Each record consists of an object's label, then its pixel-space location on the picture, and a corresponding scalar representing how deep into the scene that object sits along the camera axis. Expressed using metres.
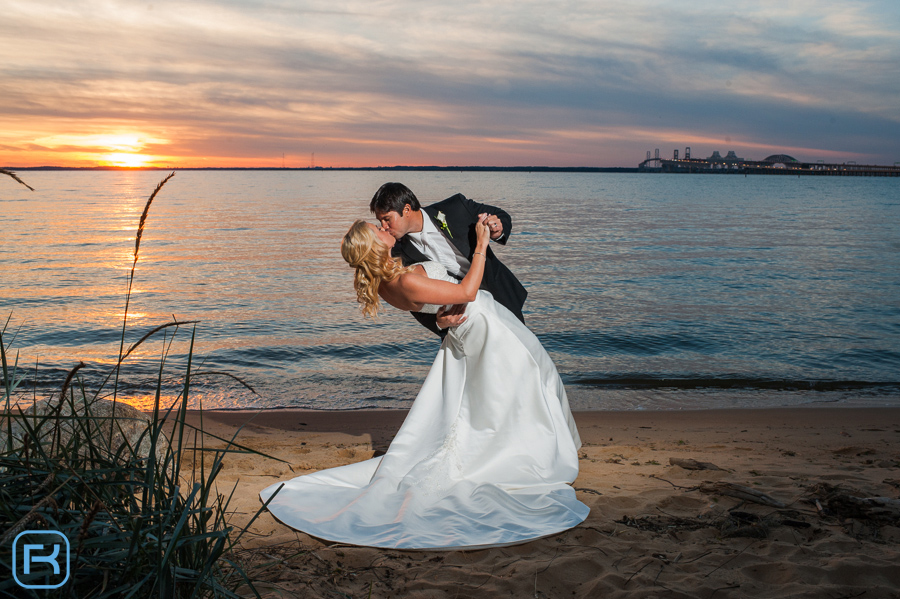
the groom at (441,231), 5.18
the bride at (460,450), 4.43
